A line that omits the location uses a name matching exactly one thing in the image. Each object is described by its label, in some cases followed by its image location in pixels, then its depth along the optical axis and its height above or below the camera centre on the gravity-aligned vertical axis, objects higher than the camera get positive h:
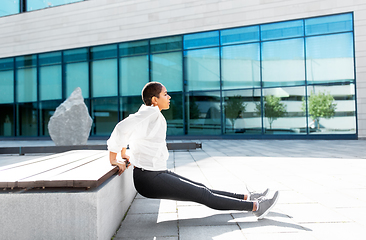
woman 2.55 -0.49
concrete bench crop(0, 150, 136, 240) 1.98 -0.65
